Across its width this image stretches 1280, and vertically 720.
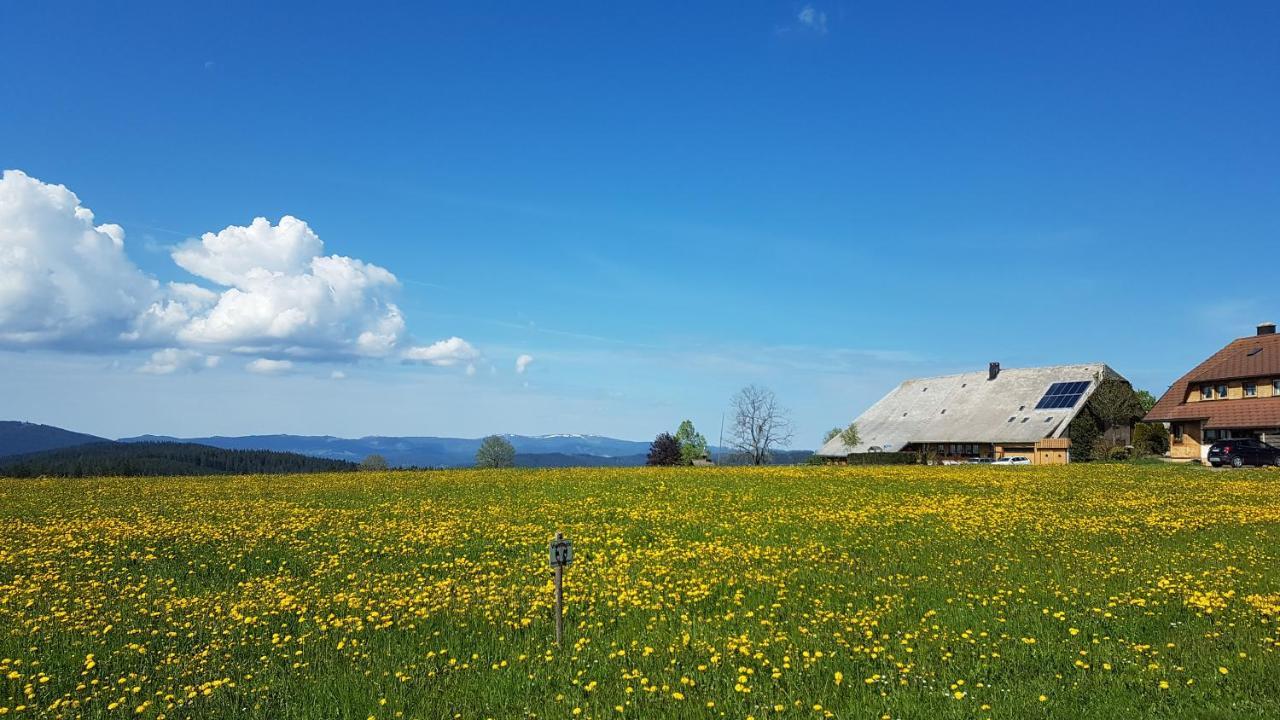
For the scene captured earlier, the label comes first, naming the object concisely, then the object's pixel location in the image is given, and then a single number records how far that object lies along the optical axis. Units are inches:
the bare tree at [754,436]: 3777.1
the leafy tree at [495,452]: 6182.1
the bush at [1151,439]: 2651.3
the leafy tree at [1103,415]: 2714.1
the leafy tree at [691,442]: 4886.8
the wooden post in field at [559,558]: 413.1
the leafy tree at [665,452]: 3905.0
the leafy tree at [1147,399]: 4165.8
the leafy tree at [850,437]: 3262.8
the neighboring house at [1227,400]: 2106.3
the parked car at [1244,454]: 1828.2
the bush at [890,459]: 2564.0
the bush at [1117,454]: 2427.4
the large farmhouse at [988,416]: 2763.3
